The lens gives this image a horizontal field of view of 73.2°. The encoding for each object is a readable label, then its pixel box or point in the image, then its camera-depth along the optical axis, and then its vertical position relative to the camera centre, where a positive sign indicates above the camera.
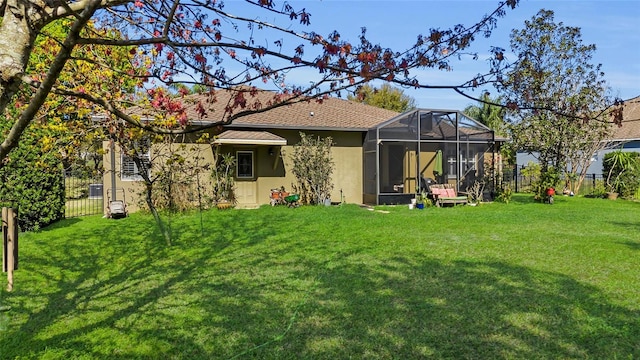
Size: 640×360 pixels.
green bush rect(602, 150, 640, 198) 18.62 +0.05
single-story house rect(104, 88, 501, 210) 15.84 +1.01
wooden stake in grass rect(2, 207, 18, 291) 3.55 -0.49
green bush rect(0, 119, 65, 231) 9.75 +0.00
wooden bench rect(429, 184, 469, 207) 15.85 -0.80
